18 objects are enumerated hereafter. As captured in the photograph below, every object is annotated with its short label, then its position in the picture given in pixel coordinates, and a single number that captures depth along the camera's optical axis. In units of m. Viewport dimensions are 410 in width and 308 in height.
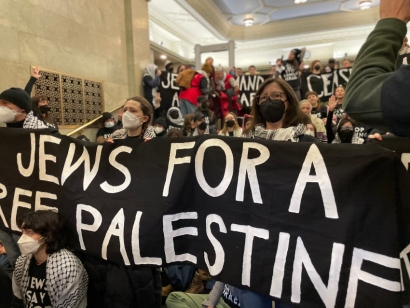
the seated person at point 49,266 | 1.76
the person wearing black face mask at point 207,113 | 4.94
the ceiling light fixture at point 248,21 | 9.93
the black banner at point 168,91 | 6.12
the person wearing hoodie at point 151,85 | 5.95
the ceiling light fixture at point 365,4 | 8.95
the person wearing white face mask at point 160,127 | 4.34
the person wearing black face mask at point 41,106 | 3.26
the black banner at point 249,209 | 1.12
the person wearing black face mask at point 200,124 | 4.27
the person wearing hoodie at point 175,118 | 5.40
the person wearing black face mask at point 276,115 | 1.70
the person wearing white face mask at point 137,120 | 2.16
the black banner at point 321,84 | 5.67
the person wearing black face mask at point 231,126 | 4.13
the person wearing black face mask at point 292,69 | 5.82
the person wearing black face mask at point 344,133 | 3.09
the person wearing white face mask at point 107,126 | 4.72
